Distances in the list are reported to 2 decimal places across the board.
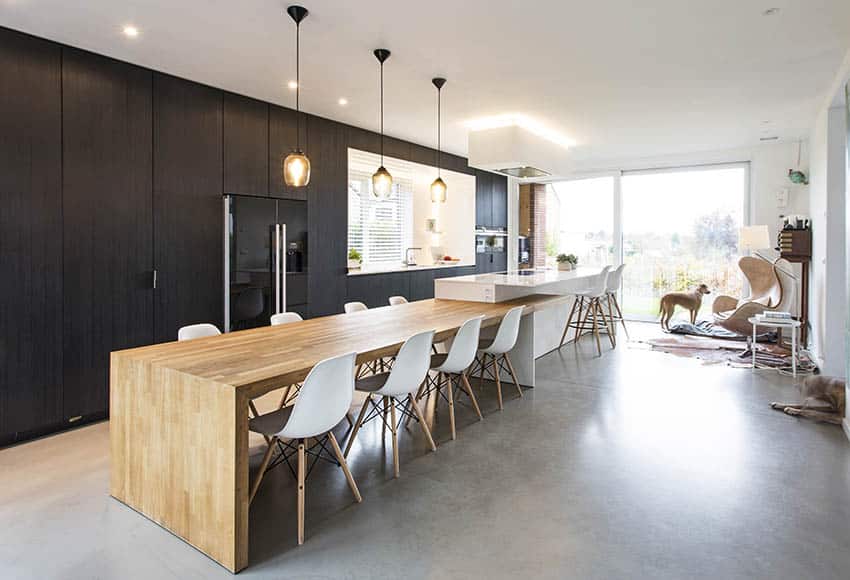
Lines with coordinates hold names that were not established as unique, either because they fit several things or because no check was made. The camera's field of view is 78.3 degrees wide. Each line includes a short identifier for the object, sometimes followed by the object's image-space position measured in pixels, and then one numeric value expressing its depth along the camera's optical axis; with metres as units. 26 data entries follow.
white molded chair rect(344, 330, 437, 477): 2.95
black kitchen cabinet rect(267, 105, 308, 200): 5.27
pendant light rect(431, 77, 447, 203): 5.04
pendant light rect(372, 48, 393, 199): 4.31
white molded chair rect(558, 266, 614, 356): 6.48
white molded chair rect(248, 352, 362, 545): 2.31
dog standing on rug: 7.71
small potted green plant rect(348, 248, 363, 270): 6.67
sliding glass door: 8.19
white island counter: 4.95
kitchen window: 7.28
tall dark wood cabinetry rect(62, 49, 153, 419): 3.80
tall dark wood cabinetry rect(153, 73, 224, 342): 4.35
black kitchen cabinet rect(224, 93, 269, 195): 4.86
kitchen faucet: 8.36
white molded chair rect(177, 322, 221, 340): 3.27
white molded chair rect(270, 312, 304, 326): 3.90
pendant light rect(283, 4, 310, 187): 3.46
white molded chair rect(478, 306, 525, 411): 4.11
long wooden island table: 2.14
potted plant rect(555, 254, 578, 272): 7.32
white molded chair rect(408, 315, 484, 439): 3.55
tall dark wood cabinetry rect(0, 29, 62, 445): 3.47
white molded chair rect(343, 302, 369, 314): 4.68
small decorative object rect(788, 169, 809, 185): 7.05
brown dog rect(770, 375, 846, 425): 3.98
